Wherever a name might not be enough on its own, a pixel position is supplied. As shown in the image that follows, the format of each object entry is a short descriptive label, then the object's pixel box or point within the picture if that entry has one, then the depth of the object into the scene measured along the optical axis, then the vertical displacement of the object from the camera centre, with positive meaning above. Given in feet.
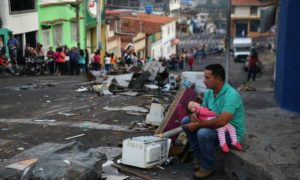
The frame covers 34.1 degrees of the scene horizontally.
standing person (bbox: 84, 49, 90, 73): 82.14 -2.24
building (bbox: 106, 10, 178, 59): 161.34 +6.64
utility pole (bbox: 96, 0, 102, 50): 108.47 +4.51
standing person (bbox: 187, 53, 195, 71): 134.00 -4.08
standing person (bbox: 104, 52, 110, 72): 83.54 -2.68
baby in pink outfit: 19.33 -3.12
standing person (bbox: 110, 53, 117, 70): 83.30 -2.44
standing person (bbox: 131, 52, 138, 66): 89.20 -2.17
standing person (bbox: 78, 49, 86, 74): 77.41 -2.39
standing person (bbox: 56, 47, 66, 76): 73.41 -1.90
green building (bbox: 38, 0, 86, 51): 103.96 +5.45
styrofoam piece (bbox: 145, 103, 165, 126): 28.55 -3.95
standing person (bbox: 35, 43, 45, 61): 73.77 -0.82
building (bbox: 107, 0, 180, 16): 204.91 +19.64
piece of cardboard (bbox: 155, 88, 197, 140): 24.29 -3.23
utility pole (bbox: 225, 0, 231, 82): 41.06 +1.00
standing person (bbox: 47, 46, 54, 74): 74.33 -1.88
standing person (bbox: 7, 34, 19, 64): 70.71 -0.18
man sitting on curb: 18.95 -2.89
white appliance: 20.73 -4.45
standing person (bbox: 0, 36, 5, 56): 68.41 -0.03
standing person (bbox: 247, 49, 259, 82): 76.82 -2.97
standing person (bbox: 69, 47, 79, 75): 74.33 -1.92
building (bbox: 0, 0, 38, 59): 89.92 +5.63
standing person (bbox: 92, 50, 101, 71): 80.08 -2.55
